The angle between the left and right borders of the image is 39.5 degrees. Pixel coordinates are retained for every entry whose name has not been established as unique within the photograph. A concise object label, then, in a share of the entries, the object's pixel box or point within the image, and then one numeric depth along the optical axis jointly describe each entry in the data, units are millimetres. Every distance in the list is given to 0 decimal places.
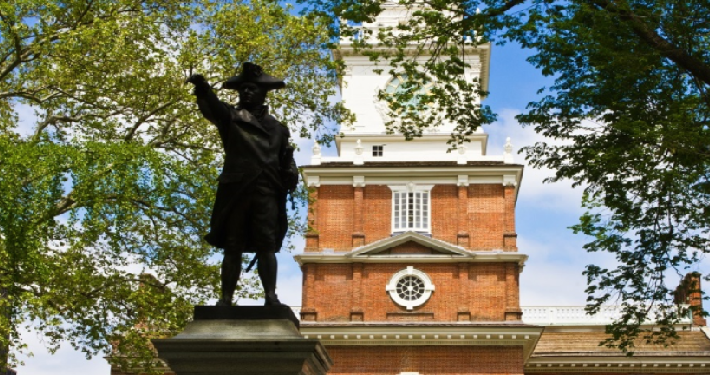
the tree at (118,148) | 19156
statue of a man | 9164
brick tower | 35219
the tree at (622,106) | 15141
